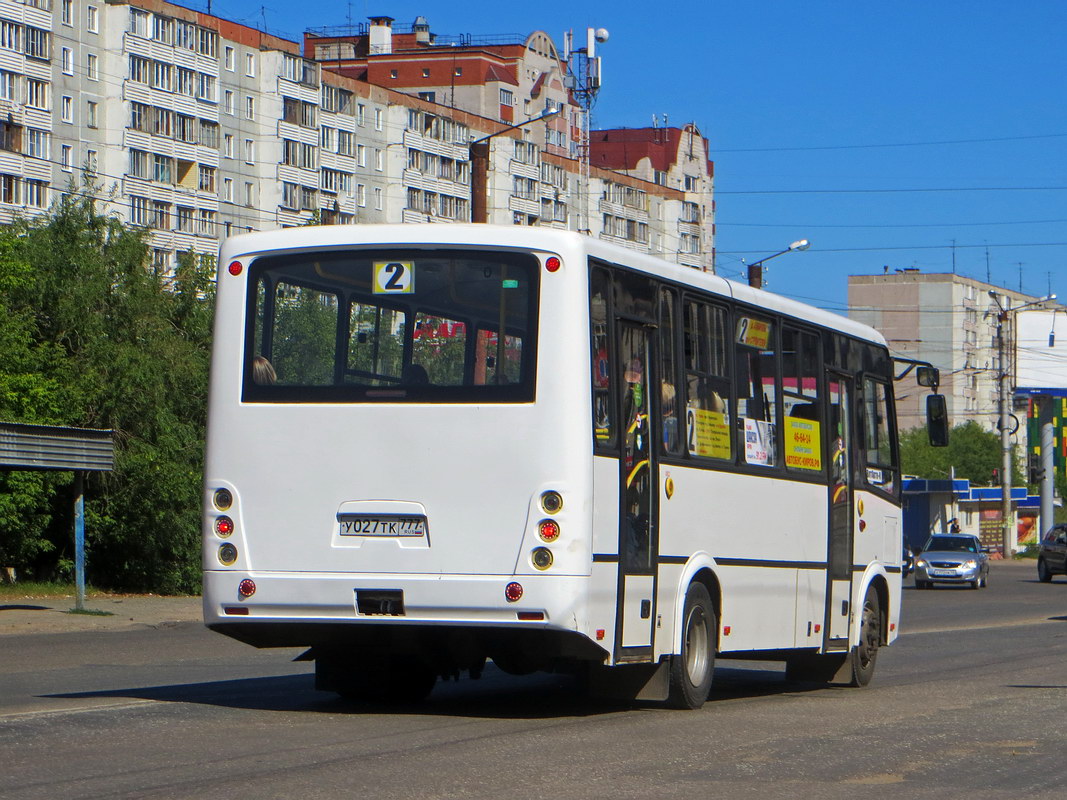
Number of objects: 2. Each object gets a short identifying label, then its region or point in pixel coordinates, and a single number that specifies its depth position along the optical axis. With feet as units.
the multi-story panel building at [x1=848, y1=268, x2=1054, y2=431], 505.66
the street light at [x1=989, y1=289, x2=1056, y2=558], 256.52
